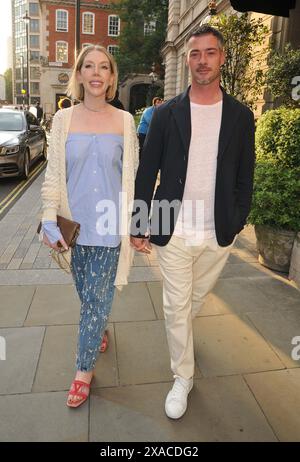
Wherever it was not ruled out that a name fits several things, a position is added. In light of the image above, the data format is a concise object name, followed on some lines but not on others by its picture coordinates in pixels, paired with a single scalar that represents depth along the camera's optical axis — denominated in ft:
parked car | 31.37
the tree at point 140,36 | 111.45
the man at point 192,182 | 7.37
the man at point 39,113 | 63.61
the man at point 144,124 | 27.53
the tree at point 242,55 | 27.22
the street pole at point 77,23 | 38.94
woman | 7.63
